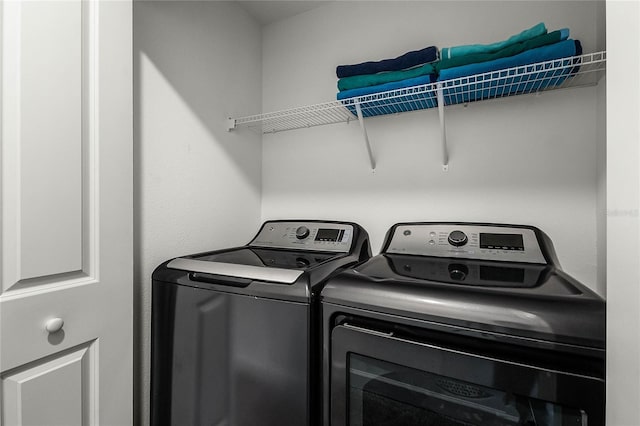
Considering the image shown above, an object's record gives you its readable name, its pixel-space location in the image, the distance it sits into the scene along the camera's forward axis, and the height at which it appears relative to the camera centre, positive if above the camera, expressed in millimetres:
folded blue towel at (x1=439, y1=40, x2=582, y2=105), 983 +496
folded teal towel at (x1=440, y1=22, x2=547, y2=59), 1039 +615
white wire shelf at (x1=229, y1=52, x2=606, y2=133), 1055 +494
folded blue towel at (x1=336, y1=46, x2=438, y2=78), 1252 +648
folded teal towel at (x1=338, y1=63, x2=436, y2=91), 1218 +580
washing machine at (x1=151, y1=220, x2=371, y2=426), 894 -424
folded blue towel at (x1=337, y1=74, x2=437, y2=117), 1204 +496
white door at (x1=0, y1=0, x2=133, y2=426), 764 -4
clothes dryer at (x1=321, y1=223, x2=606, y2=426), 628 -330
